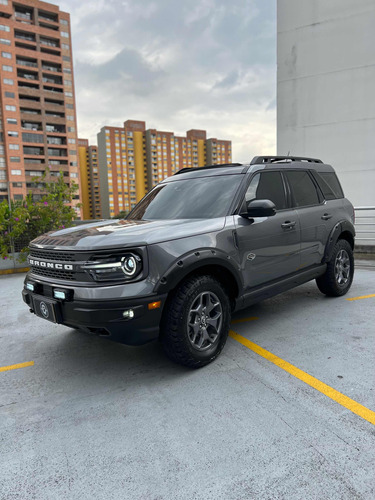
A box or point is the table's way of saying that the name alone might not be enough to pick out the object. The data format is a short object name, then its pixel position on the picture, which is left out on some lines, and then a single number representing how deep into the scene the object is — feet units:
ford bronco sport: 8.56
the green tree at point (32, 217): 26.78
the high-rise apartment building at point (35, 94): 221.05
